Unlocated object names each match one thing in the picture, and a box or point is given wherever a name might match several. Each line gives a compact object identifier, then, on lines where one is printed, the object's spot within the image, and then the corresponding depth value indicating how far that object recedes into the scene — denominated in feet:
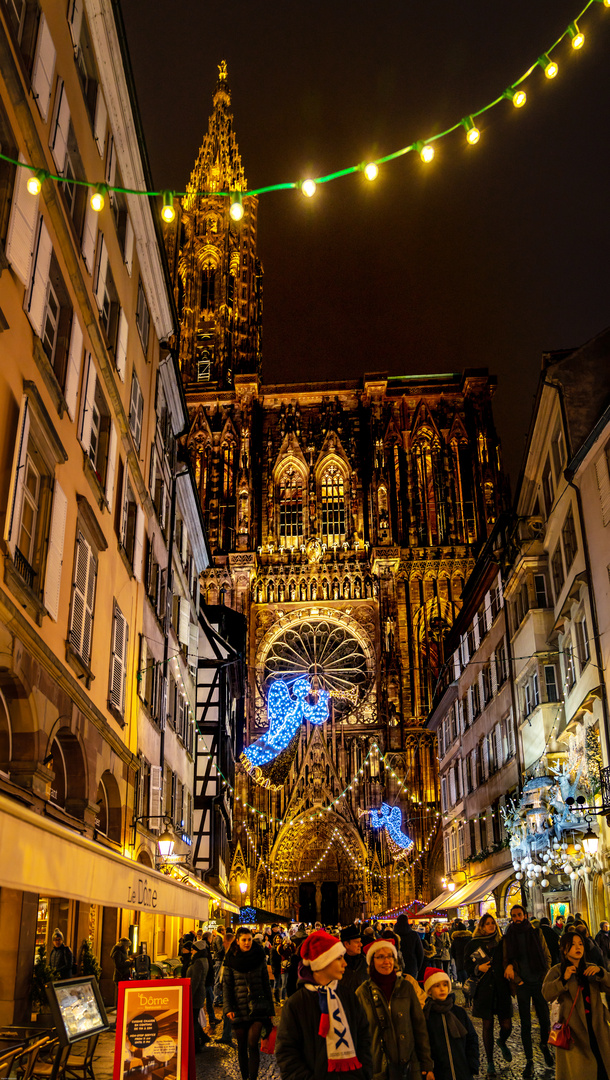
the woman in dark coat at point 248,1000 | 33.55
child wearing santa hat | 24.11
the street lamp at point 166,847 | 74.95
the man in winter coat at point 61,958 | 45.57
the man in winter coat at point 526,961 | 37.50
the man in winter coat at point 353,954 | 31.66
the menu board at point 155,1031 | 23.49
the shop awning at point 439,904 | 110.94
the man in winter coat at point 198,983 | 43.65
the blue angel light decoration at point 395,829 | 163.63
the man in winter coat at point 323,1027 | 18.92
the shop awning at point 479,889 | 96.94
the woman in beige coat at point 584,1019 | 25.89
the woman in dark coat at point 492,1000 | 36.86
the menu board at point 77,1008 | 27.86
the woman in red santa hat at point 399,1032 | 22.44
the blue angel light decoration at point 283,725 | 175.83
